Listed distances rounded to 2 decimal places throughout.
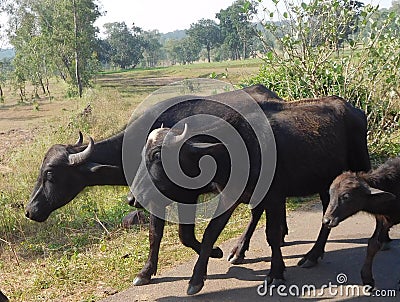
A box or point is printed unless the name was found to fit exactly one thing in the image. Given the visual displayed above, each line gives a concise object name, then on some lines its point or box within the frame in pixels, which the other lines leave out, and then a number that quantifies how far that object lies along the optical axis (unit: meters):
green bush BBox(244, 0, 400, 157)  8.47
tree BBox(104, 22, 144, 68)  88.81
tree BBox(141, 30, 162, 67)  101.75
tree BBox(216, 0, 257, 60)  70.04
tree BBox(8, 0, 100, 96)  31.73
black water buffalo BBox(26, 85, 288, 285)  5.52
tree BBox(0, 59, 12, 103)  43.91
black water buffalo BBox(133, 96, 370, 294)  4.78
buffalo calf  4.28
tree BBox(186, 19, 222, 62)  94.88
